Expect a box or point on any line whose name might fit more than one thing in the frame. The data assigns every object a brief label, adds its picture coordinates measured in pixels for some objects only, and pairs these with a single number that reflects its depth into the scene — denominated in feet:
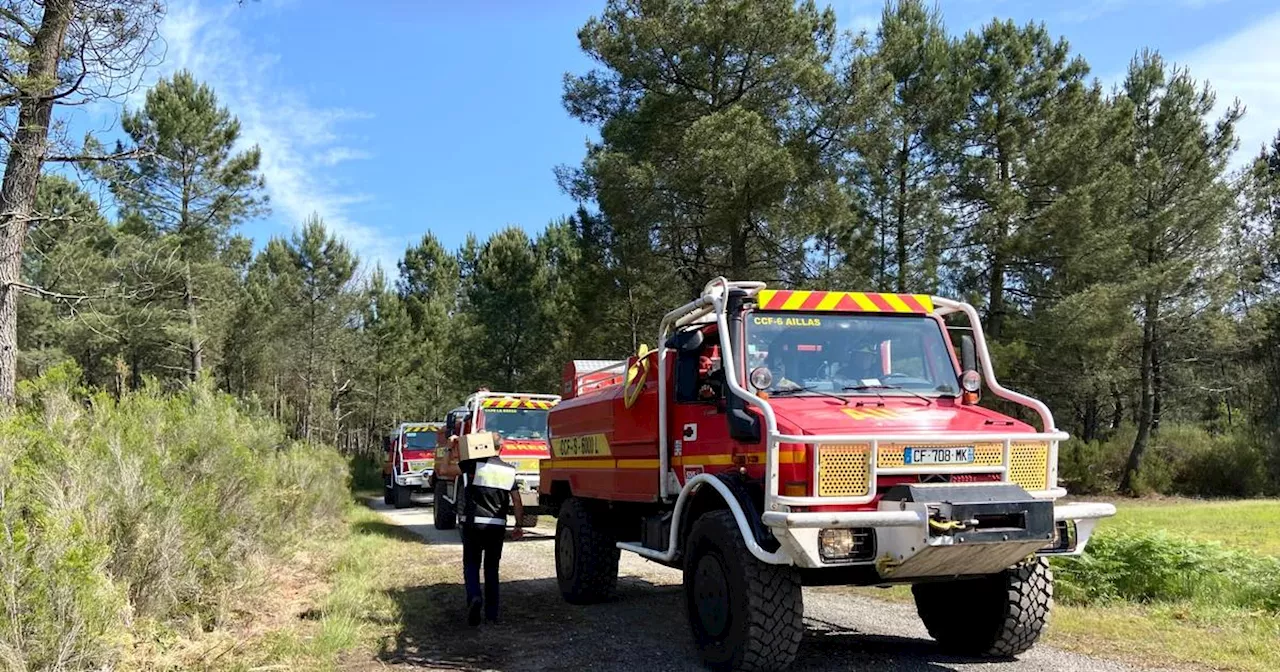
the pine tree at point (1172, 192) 88.94
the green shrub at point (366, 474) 114.42
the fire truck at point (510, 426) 47.29
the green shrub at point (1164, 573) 24.48
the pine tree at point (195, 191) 83.87
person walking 24.04
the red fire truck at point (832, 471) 15.71
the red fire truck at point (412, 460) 74.43
